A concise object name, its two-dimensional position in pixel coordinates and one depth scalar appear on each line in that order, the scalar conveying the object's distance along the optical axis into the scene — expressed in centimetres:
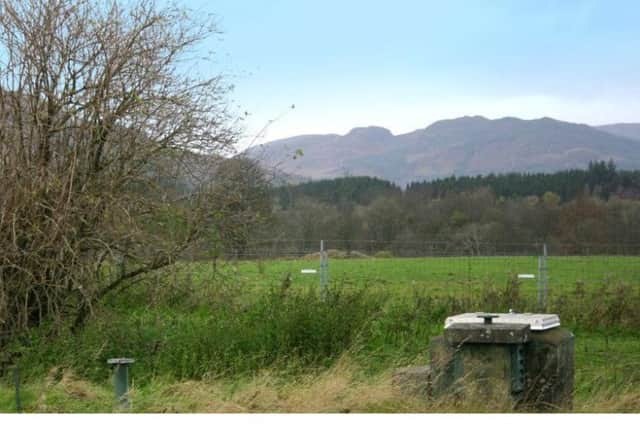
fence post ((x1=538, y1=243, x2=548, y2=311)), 1884
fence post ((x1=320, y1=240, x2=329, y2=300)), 1873
